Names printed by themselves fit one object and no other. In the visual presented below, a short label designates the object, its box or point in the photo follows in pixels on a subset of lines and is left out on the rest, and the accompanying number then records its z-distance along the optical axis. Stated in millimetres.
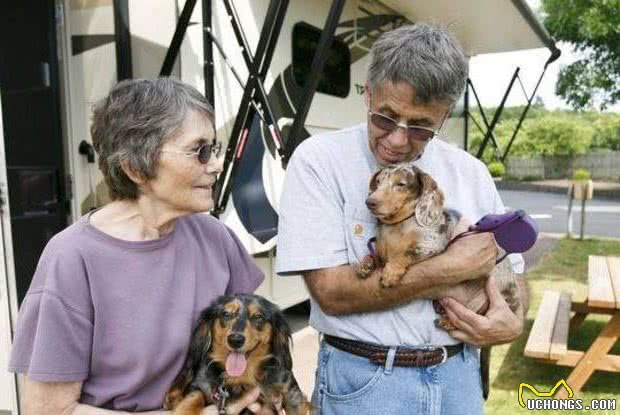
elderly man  1579
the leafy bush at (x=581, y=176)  14758
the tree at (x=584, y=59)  18109
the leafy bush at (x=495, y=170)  24214
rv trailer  3451
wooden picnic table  4047
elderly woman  1481
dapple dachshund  1604
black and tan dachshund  1699
